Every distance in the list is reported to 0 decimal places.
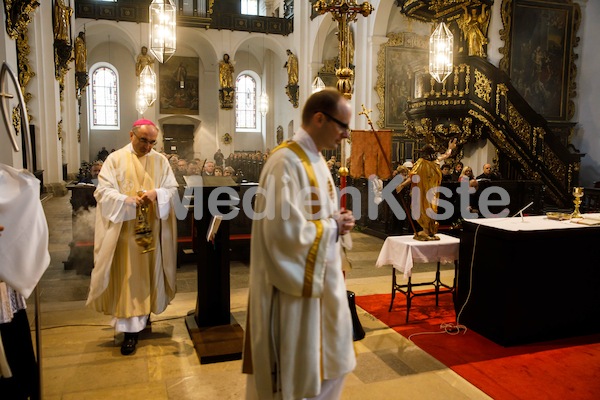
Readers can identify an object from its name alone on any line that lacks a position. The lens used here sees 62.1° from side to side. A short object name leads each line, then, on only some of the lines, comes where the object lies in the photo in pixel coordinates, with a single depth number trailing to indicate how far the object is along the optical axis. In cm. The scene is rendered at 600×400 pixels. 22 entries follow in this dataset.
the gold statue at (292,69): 2189
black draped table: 439
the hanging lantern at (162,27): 649
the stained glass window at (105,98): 2562
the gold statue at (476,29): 1270
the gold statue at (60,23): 1357
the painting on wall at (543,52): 1263
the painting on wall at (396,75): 1517
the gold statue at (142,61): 2181
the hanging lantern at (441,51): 884
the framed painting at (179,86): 2556
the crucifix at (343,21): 440
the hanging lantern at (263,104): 2056
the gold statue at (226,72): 2320
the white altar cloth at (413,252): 505
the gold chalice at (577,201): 498
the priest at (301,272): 215
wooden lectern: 462
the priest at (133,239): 420
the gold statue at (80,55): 1953
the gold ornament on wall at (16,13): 764
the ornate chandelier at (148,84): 1396
